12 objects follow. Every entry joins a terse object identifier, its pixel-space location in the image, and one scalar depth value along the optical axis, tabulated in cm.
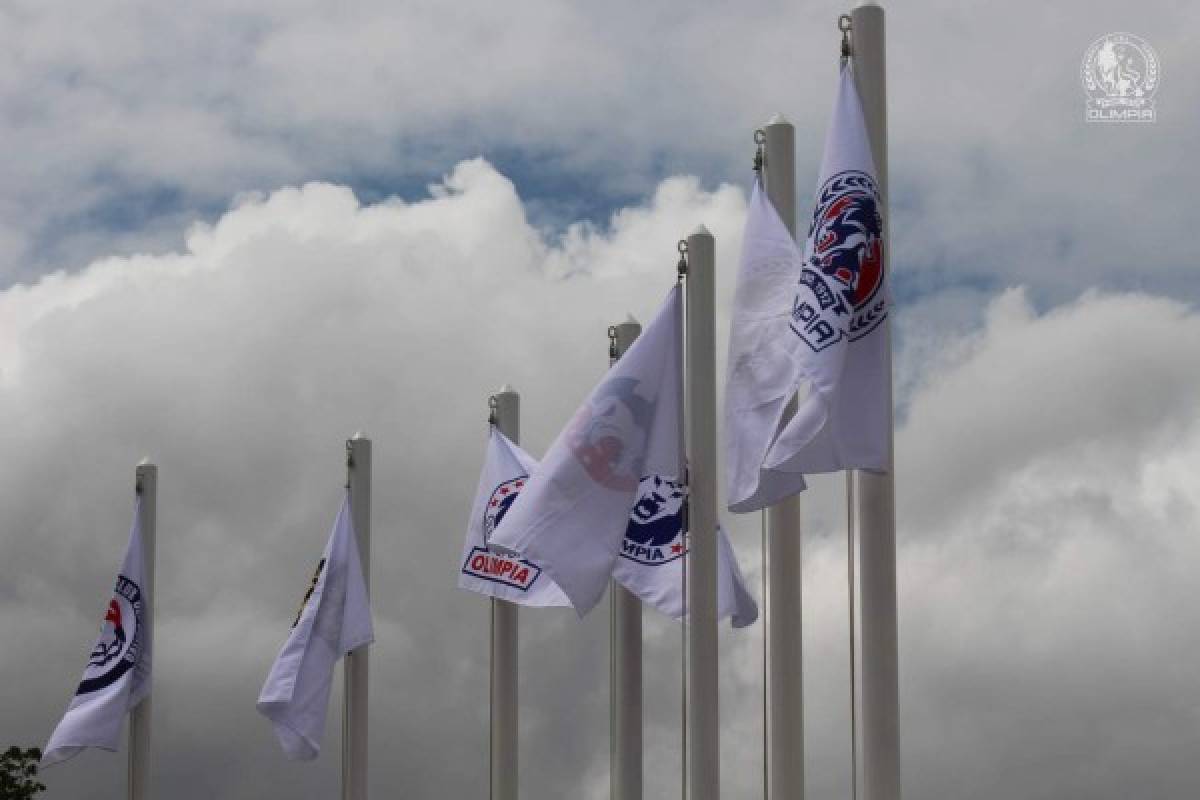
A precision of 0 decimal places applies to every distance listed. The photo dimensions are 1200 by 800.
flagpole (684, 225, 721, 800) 2359
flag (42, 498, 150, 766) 3375
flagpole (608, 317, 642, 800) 2652
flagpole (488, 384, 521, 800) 3120
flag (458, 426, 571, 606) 2984
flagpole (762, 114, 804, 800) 2358
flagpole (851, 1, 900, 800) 2041
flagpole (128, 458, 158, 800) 3412
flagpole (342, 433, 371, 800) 3269
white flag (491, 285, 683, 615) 2423
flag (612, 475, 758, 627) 2644
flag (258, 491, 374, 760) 3203
